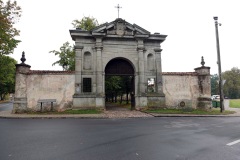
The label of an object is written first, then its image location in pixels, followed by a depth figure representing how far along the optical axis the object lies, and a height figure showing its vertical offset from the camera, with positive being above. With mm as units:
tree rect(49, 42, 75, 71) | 26562 +5739
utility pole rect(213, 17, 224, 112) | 16702 +2603
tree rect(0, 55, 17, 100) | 21594 +3804
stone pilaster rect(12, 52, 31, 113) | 14569 +379
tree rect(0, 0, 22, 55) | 15445 +6354
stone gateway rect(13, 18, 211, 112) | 15273 +1529
